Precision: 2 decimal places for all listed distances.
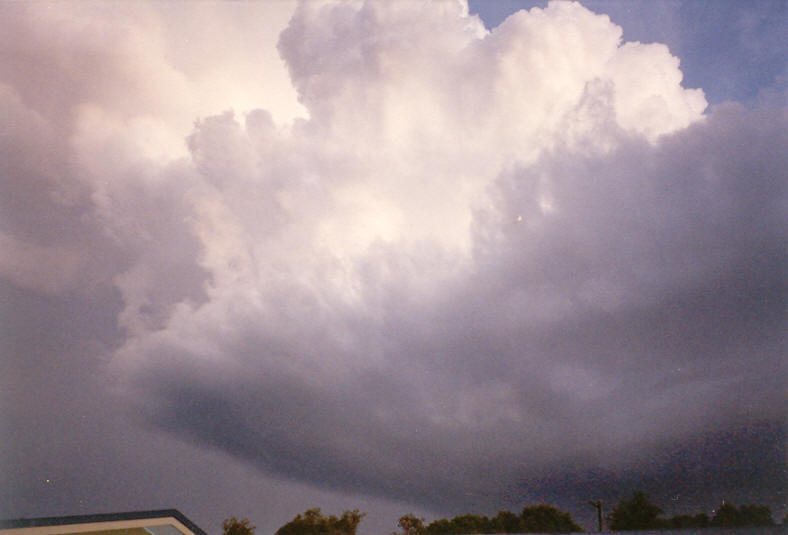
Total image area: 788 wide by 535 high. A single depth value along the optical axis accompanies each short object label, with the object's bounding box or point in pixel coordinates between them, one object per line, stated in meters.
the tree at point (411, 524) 82.20
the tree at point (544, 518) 83.88
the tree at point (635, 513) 77.88
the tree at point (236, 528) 78.00
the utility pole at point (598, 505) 61.87
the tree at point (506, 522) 80.31
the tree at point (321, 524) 75.62
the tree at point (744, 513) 34.27
